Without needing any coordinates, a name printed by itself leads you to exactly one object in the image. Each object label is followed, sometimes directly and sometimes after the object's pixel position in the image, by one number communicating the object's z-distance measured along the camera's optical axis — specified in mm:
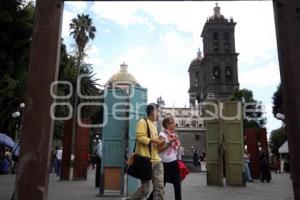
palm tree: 27076
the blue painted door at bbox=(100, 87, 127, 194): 6184
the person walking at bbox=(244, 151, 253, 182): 10507
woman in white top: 4396
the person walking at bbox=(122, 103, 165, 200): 4011
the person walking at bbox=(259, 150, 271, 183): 10413
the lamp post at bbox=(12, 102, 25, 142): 15507
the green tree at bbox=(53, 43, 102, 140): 21608
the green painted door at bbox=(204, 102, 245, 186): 8504
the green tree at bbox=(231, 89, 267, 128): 37894
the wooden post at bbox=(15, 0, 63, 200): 2783
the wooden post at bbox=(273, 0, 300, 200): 2639
